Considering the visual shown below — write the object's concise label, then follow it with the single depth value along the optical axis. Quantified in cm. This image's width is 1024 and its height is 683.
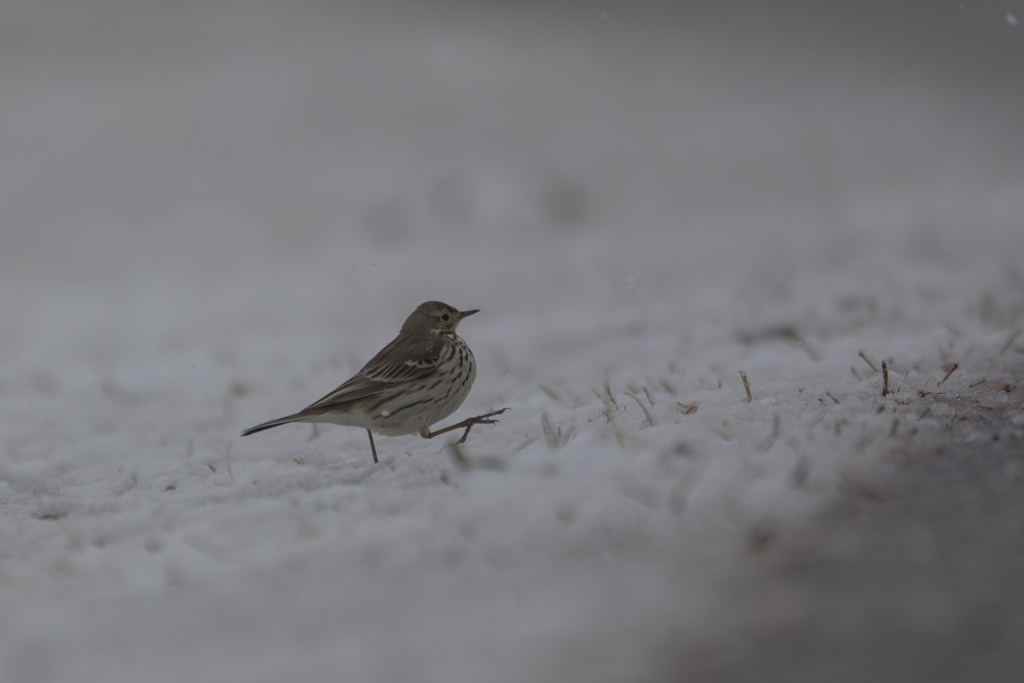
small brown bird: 803
